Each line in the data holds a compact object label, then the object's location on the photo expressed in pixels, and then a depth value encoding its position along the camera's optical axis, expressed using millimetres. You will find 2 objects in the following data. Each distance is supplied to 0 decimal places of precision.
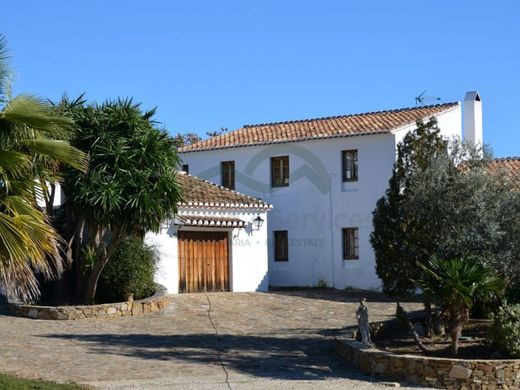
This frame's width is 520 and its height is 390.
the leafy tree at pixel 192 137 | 51447
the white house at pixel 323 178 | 28641
